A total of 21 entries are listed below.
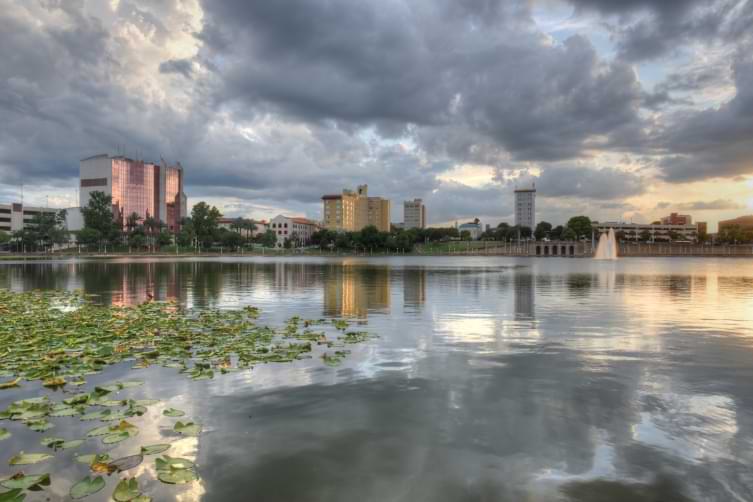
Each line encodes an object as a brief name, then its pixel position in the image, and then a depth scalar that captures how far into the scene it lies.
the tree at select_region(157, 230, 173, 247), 187.75
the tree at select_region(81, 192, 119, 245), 173.50
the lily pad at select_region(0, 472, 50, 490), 6.04
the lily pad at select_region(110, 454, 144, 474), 6.67
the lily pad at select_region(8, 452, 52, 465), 6.68
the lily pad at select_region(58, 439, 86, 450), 7.27
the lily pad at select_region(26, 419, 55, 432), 8.08
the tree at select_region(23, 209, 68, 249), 156.50
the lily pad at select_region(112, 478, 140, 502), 5.80
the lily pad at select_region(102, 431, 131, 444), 7.38
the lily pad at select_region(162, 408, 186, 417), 8.69
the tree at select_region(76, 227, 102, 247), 165.38
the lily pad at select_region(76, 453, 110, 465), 6.79
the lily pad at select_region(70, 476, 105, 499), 5.91
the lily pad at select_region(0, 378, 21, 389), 10.35
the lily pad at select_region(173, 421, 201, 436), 7.96
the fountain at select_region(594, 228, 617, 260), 185.60
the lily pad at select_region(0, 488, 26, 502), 5.76
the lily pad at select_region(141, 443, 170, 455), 7.12
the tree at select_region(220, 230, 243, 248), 193.25
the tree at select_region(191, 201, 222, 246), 189.75
